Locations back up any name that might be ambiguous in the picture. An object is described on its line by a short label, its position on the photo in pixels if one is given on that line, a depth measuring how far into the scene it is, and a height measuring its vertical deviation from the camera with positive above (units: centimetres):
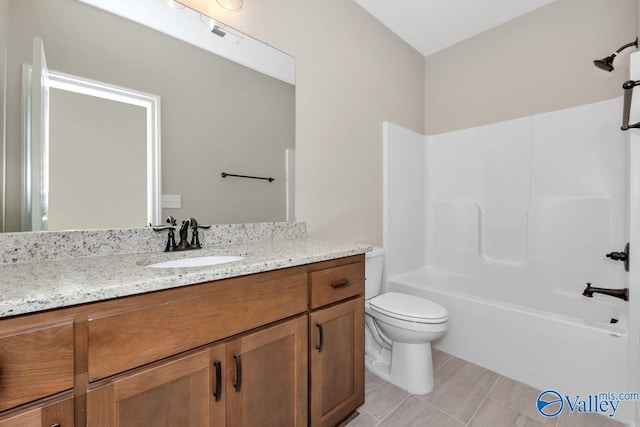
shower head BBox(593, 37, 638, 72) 167 +93
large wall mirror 98 +48
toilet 152 -71
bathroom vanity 59 -35
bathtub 141 -72
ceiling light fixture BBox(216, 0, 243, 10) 139 +108
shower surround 155 -19
